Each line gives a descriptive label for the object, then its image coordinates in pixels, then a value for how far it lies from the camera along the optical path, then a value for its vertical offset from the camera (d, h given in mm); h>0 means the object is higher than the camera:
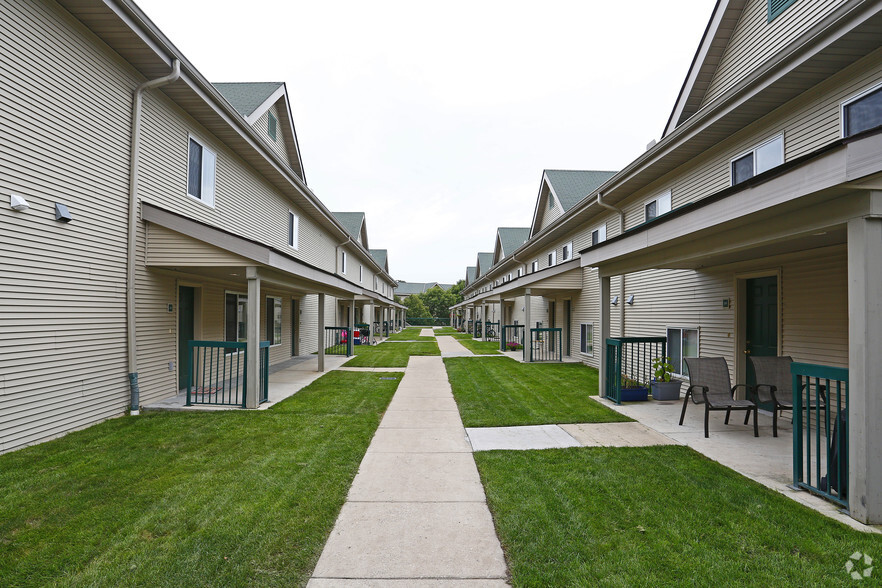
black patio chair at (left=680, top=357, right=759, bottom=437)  6539 -1082
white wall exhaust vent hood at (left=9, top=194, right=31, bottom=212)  4961 +1134
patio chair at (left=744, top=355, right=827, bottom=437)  5895 -1014
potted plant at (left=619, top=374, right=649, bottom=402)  8414 -1733
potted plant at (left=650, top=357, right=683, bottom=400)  8477 -1562
